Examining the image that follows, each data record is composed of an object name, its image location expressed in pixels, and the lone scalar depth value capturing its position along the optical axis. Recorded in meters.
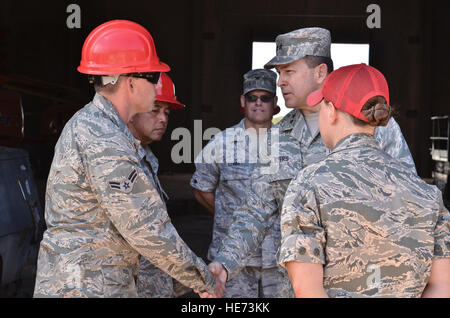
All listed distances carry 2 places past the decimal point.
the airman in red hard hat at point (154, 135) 3.35
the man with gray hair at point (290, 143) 2.95
